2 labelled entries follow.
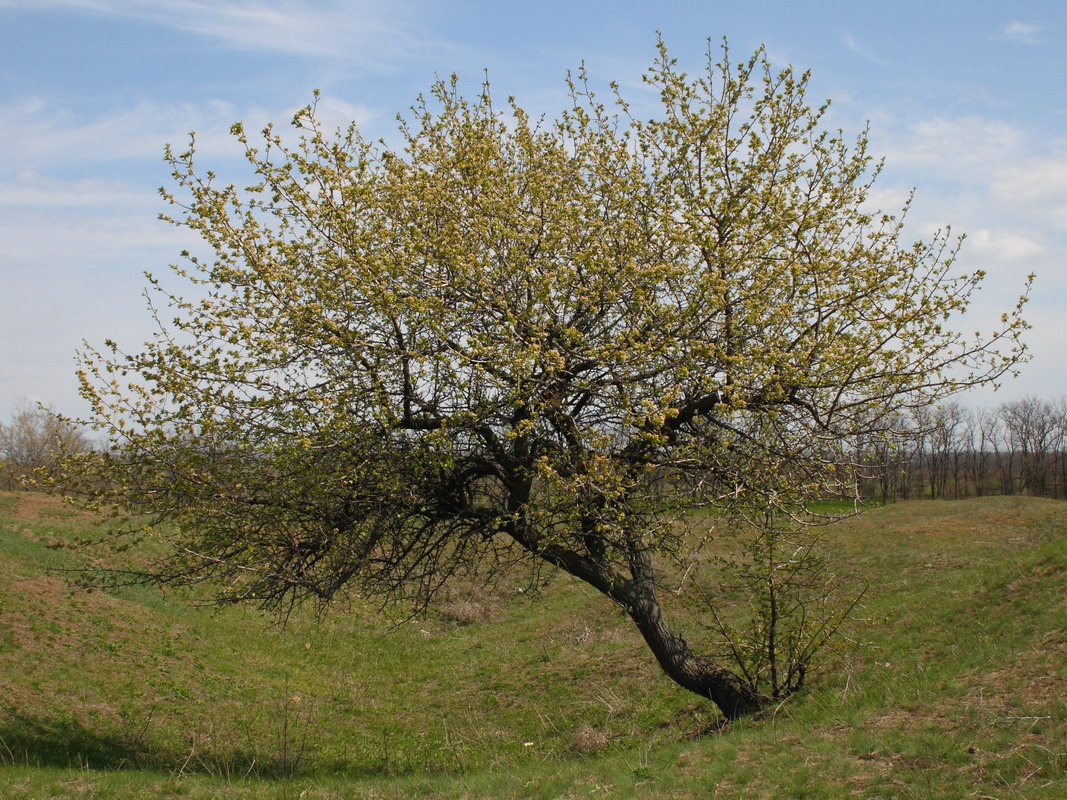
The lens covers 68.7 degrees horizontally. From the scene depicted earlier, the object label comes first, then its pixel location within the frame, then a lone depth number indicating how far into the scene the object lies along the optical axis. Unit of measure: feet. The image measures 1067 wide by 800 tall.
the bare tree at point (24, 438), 243.03
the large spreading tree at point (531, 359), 34.71
